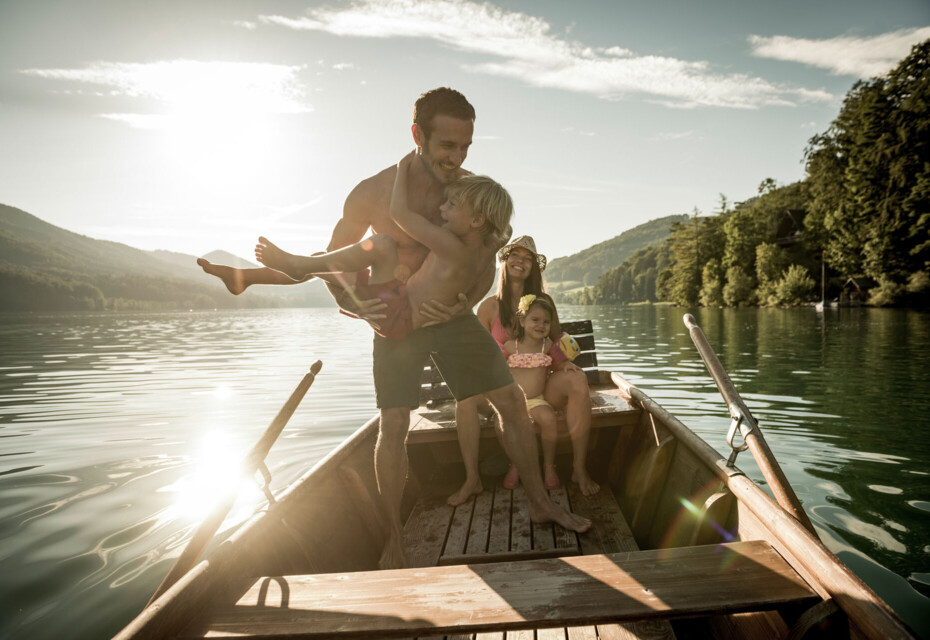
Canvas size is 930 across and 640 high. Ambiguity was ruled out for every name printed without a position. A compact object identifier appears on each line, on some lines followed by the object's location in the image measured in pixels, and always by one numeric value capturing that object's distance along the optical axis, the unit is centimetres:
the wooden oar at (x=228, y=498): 219
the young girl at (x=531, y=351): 438
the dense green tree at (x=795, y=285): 4244
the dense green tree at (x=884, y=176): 3052
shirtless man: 275
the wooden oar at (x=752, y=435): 229
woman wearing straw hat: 394
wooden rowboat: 173
